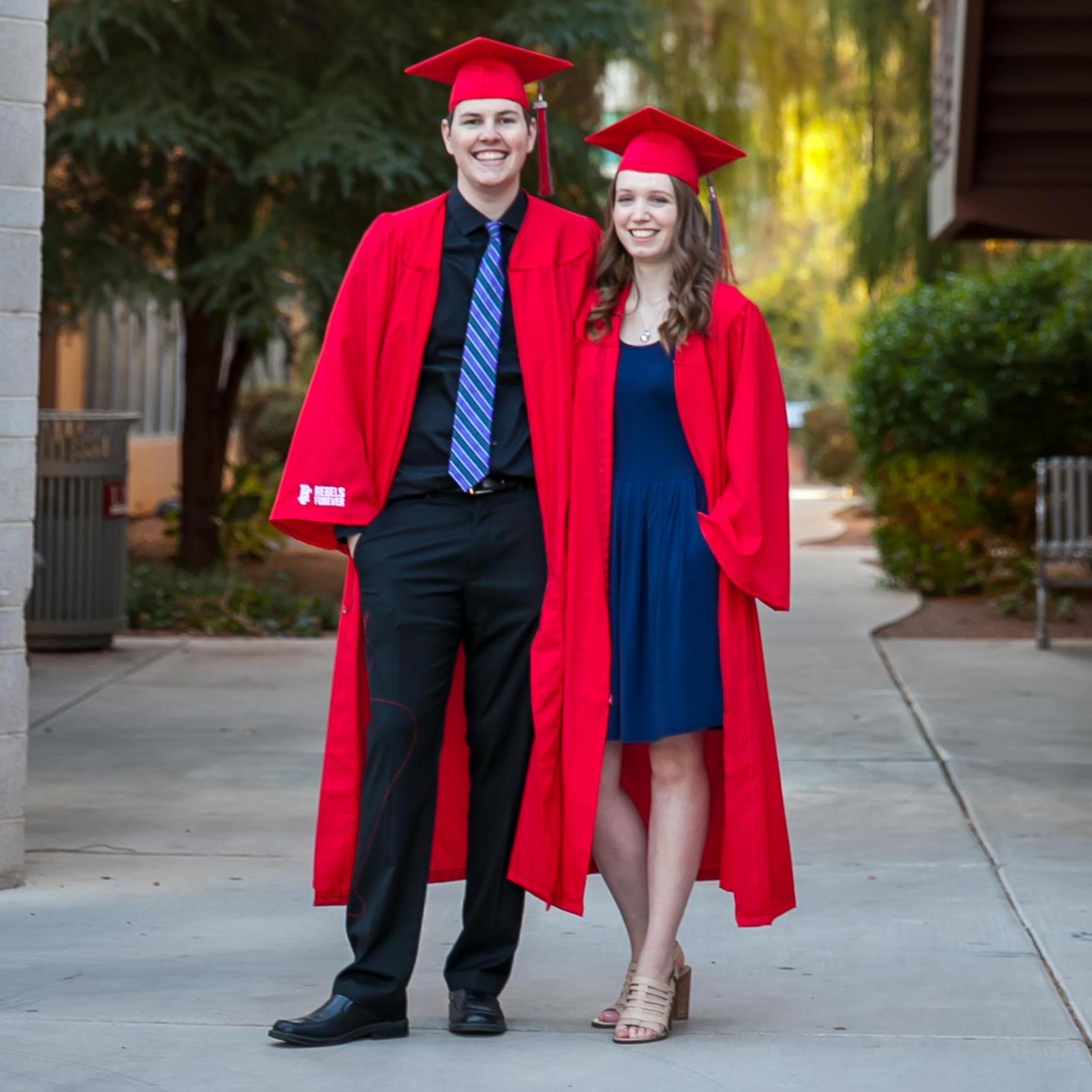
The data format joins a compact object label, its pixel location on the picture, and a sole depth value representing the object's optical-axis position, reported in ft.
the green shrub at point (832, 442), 98.73
